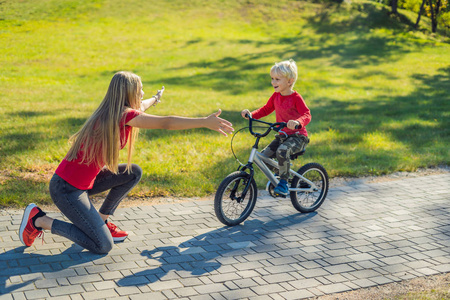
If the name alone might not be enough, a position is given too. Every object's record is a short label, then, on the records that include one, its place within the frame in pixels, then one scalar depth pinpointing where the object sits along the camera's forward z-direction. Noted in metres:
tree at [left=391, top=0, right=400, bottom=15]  38.68
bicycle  5.45
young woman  4.57
